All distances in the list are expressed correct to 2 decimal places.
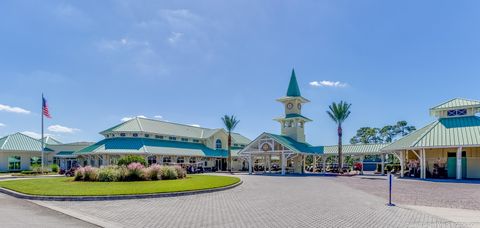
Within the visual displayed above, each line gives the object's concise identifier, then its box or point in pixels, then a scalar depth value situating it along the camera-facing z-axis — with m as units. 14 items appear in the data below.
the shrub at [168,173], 27.77
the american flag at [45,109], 42.09
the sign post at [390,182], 13.68
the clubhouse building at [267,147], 33.22
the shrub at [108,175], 25.00
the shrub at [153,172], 26.30
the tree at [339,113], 50.91
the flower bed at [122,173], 25.22
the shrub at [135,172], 25.80
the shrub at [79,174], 26.19
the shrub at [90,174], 25.50
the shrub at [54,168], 48.50
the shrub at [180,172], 29.18
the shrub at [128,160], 29.34
